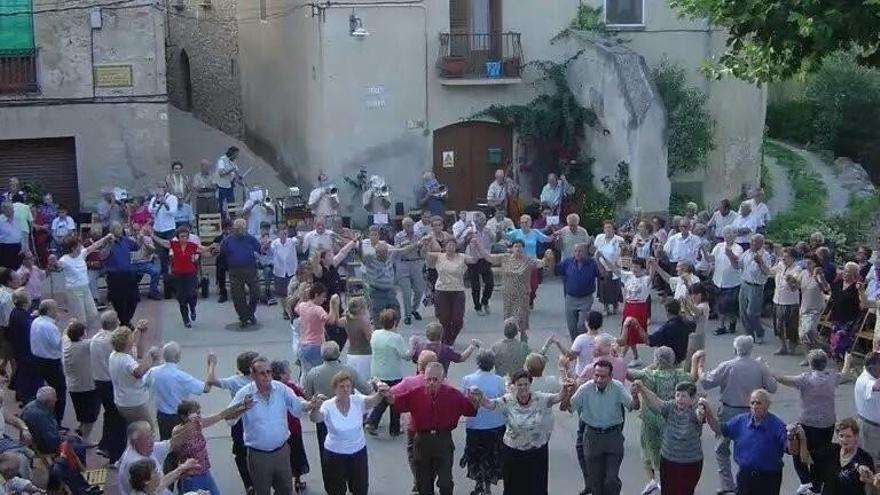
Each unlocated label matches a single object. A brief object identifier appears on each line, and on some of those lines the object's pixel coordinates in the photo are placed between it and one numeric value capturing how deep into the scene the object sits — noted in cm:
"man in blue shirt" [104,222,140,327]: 1738
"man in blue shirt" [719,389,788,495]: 1022
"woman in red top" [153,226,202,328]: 1784
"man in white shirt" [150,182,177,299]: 2080
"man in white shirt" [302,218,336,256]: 1831
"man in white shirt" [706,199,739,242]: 2022
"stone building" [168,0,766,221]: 2378
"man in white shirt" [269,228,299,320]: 1859
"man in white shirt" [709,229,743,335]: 1753
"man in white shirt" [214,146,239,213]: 2316
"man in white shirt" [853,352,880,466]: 1125
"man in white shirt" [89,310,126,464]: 1227
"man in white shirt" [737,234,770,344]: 1683
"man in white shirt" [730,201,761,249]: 2016
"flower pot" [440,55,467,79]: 2438
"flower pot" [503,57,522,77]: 2469
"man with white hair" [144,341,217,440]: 1123
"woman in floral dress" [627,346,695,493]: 1086
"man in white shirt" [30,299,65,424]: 1303
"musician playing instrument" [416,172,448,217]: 2377
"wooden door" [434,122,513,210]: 2505
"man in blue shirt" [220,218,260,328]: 1786
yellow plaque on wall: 2305
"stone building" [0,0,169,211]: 2275
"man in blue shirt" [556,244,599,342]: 1590
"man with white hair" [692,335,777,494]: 1134
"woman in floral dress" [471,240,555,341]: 1633
